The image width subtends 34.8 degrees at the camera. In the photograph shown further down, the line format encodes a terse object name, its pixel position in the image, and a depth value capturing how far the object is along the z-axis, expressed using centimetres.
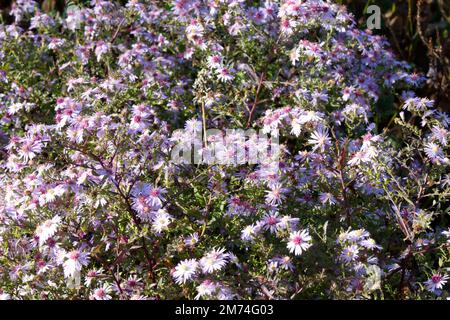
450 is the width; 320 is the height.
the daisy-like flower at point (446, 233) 232
